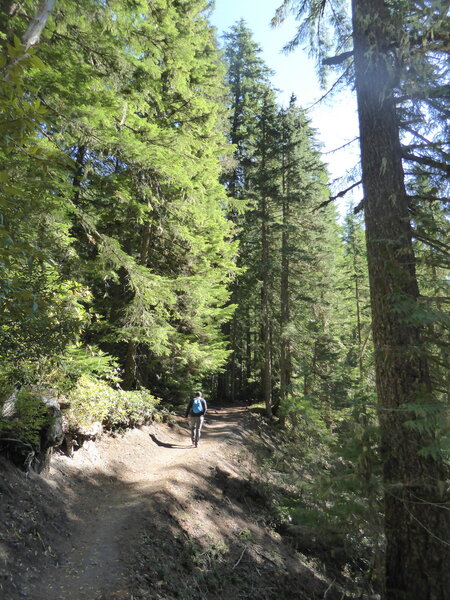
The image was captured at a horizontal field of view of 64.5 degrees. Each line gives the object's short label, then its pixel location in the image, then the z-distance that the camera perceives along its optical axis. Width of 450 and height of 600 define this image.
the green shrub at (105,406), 7.96
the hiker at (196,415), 11.45
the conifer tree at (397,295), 4.70
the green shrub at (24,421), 5.57
